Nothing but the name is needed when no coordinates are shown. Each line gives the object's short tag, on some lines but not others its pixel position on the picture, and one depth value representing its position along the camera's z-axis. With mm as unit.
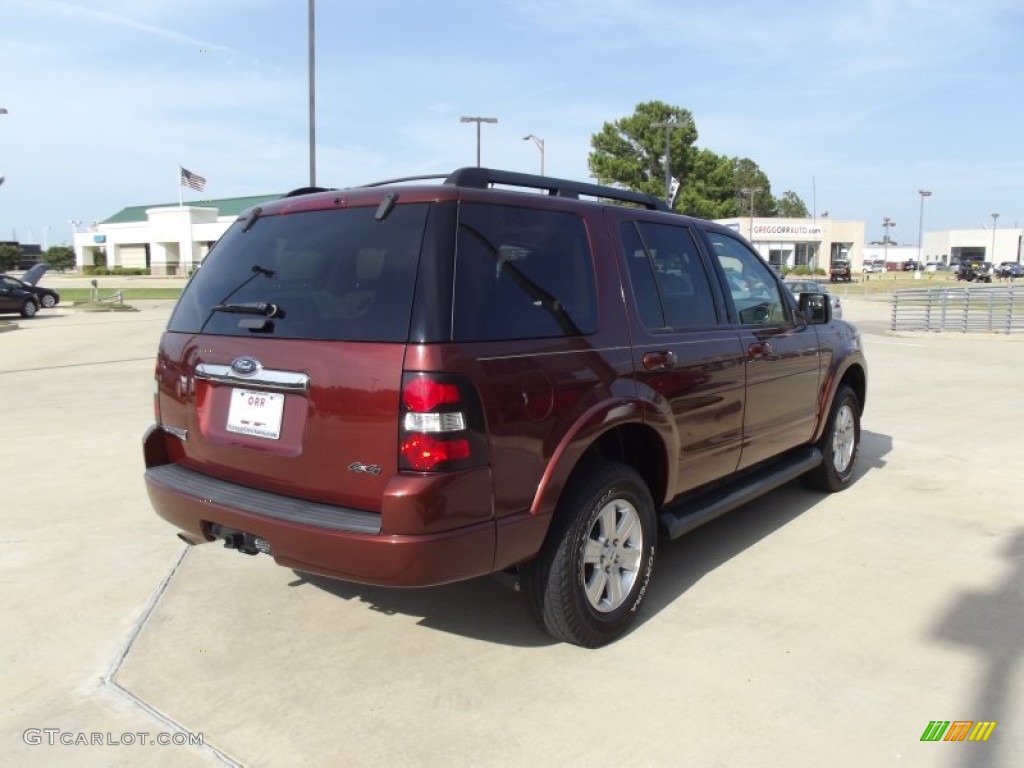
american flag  57362
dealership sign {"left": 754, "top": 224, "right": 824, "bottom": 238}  75312
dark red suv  2850
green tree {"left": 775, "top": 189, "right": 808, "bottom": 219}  125931
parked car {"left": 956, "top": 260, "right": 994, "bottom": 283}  68250
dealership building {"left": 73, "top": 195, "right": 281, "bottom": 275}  78875
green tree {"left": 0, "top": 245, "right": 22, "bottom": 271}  82938
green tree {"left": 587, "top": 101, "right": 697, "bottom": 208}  60000
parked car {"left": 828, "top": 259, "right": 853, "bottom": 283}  60281
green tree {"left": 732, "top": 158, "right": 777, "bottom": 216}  102312
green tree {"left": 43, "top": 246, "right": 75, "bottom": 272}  105062
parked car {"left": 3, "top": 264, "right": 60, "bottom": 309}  29250
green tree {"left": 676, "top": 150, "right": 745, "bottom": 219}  59875
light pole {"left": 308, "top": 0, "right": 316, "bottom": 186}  18938
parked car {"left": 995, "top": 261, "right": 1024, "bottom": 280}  75312
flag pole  78312
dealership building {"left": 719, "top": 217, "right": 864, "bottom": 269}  75625
